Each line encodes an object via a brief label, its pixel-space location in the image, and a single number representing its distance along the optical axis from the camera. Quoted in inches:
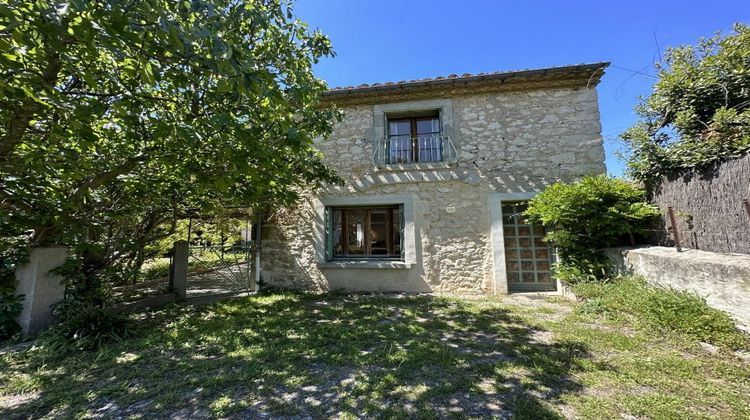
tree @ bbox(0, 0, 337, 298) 72.9
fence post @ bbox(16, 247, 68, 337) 157.9
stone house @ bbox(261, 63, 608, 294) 248.8
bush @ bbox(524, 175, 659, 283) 196.9
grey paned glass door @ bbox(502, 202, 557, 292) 252.4
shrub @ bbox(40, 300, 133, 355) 141.0
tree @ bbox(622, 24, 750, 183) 158.1
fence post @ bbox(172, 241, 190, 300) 235.6
